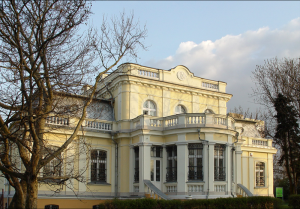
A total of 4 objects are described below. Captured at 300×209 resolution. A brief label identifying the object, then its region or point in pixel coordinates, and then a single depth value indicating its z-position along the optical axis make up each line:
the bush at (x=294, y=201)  20.17
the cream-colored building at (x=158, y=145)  20.64
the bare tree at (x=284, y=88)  25.66
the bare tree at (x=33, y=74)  10.22
